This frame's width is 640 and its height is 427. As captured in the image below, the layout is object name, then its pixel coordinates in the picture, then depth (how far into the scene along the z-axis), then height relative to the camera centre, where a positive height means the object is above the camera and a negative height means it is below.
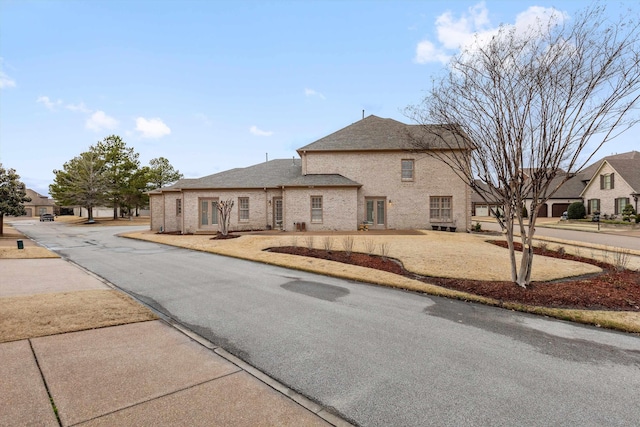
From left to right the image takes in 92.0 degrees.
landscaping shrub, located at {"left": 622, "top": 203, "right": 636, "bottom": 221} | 29.31 -0.66
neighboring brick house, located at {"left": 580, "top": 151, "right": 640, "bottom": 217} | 31.86 +2.00
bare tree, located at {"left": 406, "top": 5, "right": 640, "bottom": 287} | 7.26 +2.50
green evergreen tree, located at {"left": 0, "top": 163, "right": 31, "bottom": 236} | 24.75 +1.52
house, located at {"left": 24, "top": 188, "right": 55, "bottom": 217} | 83.69 +2.11
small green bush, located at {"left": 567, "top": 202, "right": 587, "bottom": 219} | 36.72 -0.62
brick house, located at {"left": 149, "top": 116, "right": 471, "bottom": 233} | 22.36 +1.24
